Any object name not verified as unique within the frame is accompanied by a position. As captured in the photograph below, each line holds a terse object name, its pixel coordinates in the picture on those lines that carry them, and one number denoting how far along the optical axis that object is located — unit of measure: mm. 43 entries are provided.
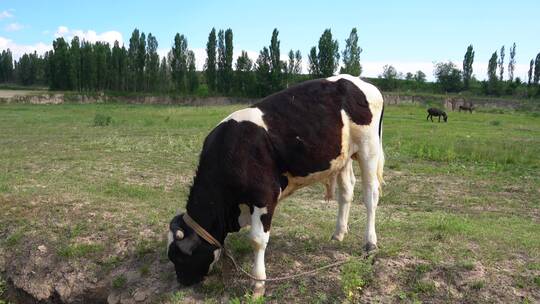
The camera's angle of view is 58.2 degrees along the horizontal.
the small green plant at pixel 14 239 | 7516
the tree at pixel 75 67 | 78062
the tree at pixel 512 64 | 95188
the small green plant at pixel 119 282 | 6355
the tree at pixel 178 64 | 83812
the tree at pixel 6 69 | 112500
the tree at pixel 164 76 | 85688
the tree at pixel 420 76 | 102019
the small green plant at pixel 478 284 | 5461
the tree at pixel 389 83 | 81250
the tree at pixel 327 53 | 70875
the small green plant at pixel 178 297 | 5633
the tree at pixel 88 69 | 79625
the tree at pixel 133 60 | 84375
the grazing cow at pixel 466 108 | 51062
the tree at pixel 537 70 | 90662
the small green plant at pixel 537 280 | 5505
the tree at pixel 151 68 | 85062
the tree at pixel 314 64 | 72500
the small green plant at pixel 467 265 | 5789
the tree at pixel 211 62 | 81881
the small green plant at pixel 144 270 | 6355
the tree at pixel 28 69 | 105131
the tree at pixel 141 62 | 83838
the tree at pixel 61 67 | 78725
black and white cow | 5461
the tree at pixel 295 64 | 85788
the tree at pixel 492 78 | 76438
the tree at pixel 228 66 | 81000
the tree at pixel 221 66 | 81500
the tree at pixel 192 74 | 82938
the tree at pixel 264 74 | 73688
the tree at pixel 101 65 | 80562
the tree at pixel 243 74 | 78875
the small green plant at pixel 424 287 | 5500
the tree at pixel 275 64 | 73375
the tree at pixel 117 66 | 83375
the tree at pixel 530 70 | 92625
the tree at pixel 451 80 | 82438
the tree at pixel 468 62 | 87750
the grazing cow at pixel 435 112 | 37053
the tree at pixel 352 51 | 71125
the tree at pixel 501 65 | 93750
